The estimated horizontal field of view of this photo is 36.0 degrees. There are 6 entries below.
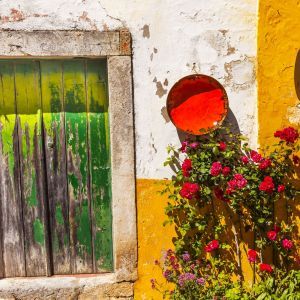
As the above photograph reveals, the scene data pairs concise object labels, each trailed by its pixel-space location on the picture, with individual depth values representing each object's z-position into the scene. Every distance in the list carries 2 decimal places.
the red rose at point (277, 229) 3.68
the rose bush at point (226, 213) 3.64
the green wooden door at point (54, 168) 3.79
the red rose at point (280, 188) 3.55
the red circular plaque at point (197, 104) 3.65
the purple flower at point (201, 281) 3.72
